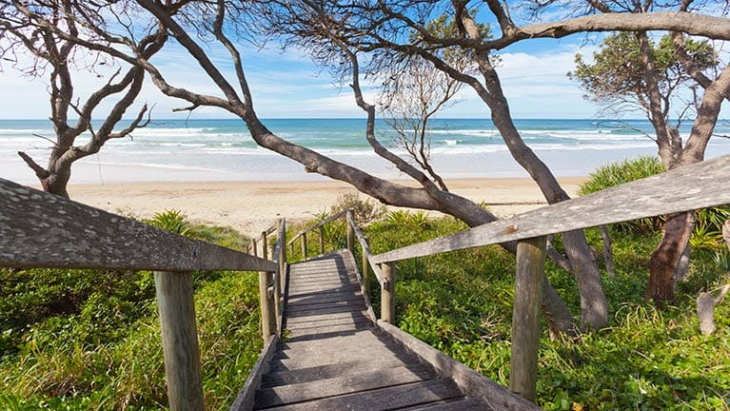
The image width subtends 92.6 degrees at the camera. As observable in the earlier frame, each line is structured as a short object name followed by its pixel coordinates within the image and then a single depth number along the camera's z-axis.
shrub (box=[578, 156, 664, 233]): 8.35
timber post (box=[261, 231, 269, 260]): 6.09
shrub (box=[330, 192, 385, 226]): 11.06
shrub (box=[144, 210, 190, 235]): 7.77
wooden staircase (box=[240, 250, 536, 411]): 2.03
